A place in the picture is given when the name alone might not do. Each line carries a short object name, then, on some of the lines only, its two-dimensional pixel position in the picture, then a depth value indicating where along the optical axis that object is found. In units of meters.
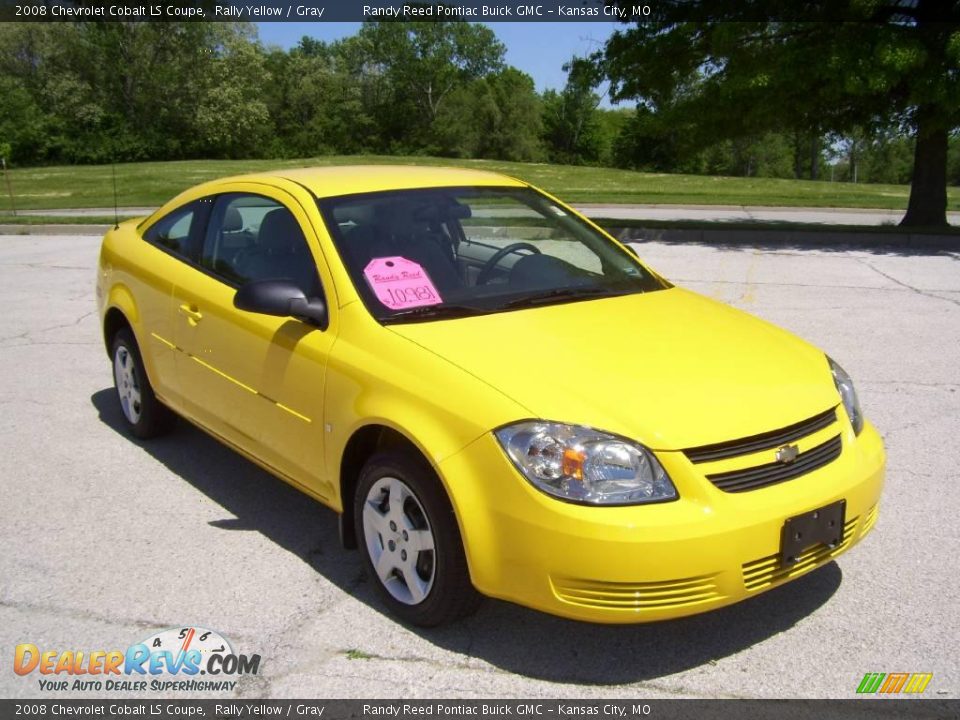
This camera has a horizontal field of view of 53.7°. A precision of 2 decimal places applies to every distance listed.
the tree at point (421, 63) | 76.56
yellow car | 2.91
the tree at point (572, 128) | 80.44
